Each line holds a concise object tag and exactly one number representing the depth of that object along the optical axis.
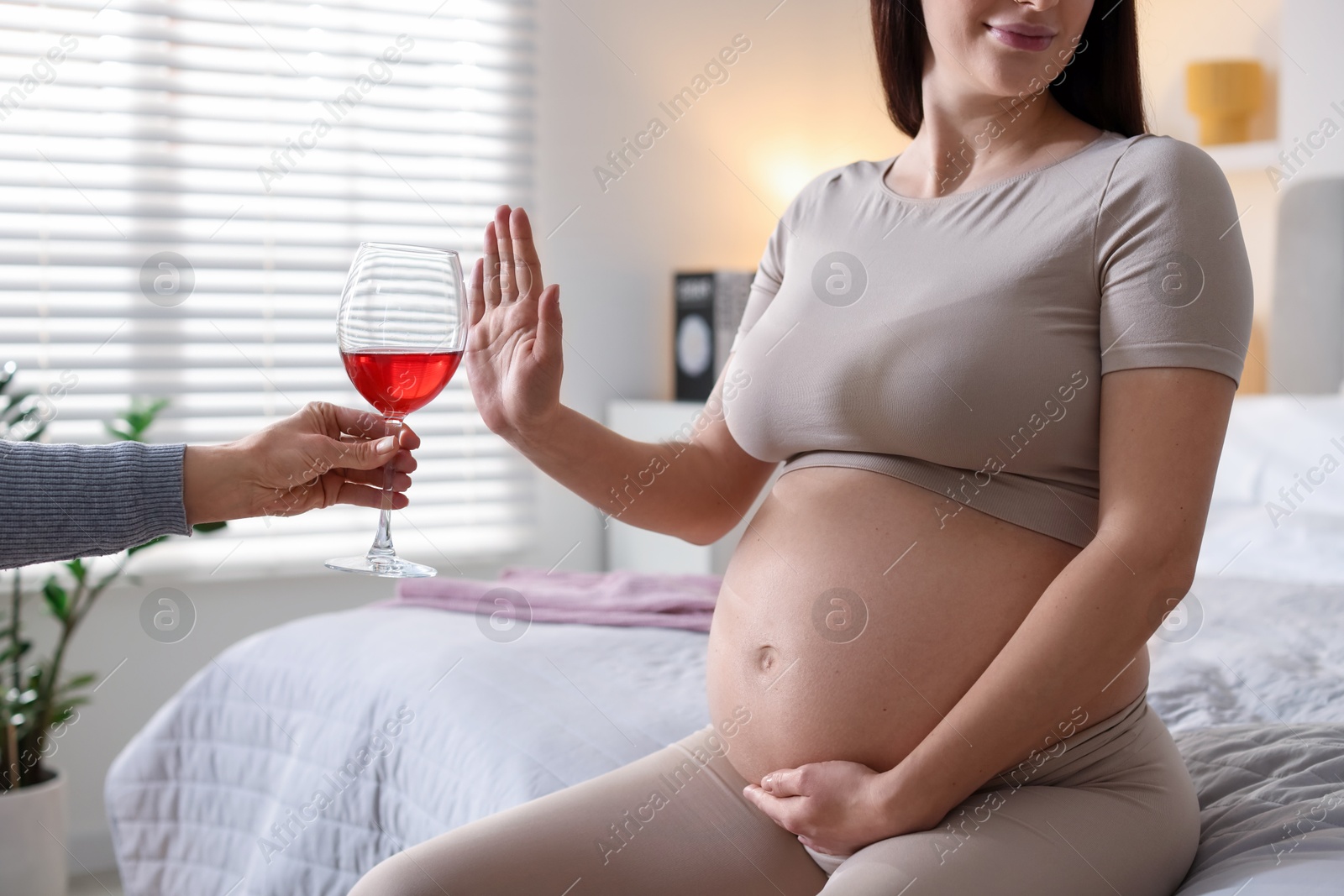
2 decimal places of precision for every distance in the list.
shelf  2.81
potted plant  2.30
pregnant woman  0.86
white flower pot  2.29
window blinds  2.69
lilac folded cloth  1.97
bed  1.13
